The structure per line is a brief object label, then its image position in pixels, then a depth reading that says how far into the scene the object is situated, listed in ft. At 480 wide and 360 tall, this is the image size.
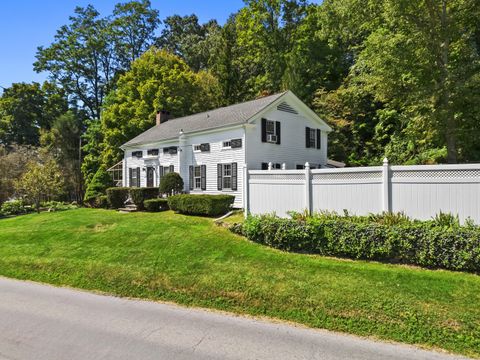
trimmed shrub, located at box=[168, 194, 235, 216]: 51.65
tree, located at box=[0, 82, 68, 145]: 158.30
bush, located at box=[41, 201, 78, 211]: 87.61
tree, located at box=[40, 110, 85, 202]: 130.21
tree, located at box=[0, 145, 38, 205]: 96.37
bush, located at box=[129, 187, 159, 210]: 67.00
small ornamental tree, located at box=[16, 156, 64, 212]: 84.23
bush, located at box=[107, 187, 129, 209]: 72.49
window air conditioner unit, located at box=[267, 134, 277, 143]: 63.16
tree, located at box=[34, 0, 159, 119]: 152.97
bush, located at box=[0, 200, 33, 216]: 91.64
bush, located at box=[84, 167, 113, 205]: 94.49
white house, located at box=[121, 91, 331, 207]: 60.90
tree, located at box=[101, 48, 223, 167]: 110.83
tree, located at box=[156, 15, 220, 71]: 159.42
